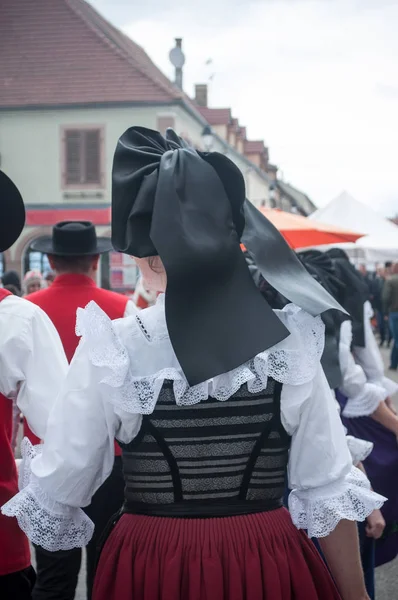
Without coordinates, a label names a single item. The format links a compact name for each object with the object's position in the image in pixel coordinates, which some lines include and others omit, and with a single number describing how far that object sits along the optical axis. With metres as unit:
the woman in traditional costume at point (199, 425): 1.79
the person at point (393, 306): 14.30
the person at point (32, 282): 9.38
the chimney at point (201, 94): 39.88
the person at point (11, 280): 10.40
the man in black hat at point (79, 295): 3.49
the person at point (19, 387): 2.32
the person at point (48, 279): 10.77
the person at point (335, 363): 3.43
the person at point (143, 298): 7.99
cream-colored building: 22.70
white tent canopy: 9.28
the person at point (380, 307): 21.05
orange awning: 5.62
